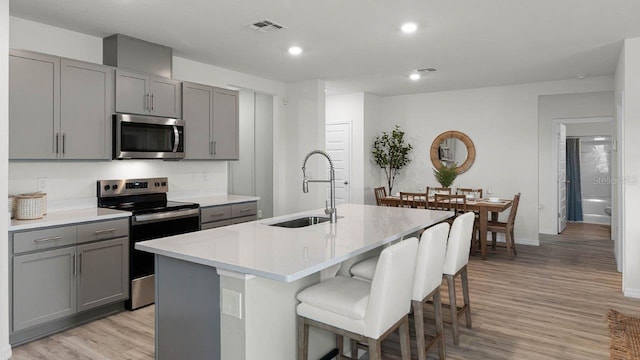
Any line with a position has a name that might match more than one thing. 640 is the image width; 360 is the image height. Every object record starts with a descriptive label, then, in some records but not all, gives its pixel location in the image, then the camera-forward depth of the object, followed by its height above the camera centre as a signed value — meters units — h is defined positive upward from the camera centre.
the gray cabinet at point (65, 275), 3.04 -0.74
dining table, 5.72 -0.37
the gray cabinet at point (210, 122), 4.59 +0.68
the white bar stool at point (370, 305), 1.98 -0.62
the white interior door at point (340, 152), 7.77 +0.52
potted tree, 7.69 +0.53
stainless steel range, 3.75 -0.33
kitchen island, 1.95 -0.54
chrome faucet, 3.04 -0.21
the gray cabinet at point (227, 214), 4.40 -0.38
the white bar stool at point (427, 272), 2.45 -0.56
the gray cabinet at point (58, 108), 3.23 +0.60
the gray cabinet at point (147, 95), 3.91 +0.85
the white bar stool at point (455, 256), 3.02 -0.55
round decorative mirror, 7.26 +0.52
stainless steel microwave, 3.87 +0.42
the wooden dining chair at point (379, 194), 6.67 -0.23
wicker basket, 3.25 -0.20
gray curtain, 8.78 -0.05
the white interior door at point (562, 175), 7.47 +0.08
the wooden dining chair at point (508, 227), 5.75 -0.67
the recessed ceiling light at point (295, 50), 4.51 +1.43
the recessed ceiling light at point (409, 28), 3.77 +1.40
